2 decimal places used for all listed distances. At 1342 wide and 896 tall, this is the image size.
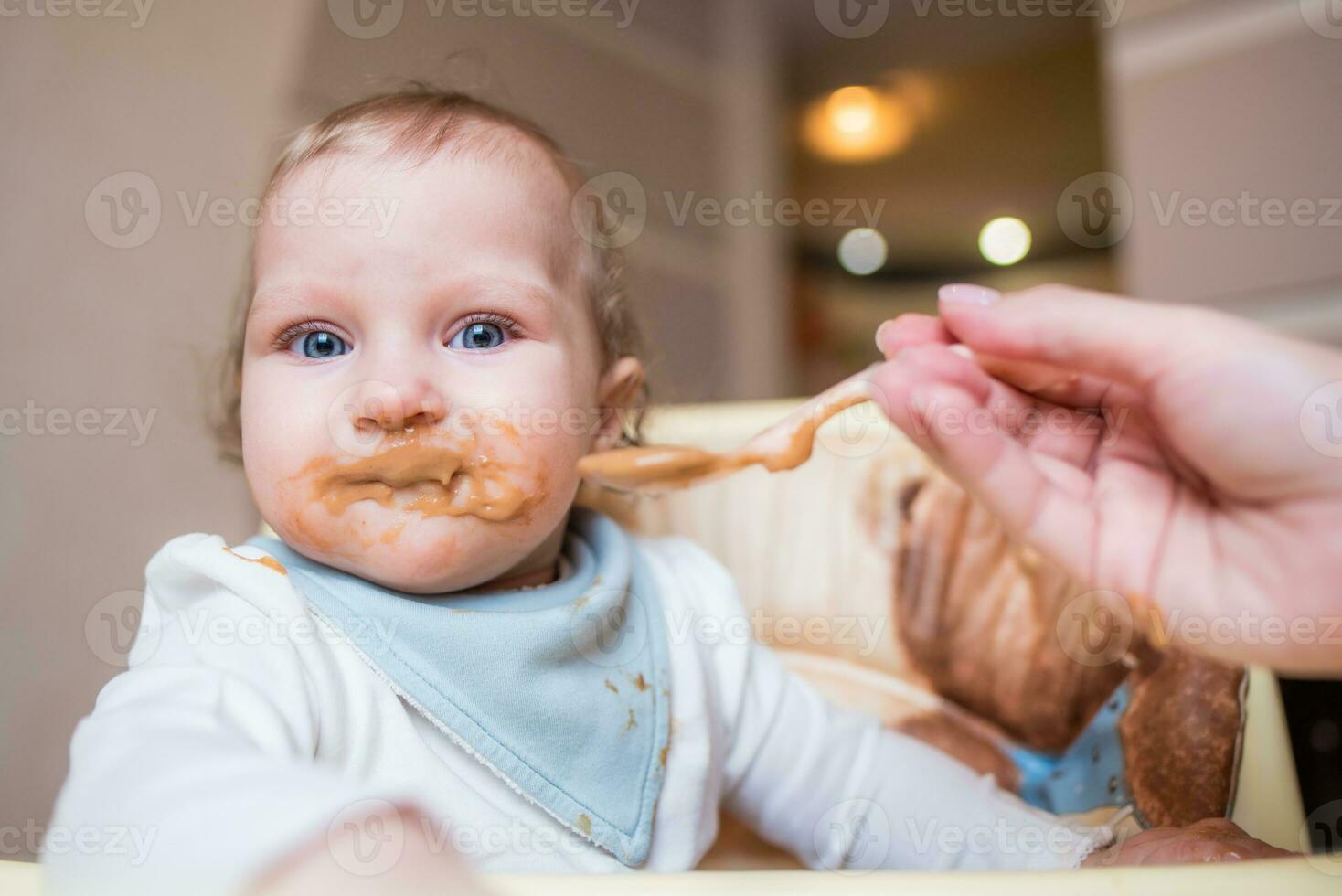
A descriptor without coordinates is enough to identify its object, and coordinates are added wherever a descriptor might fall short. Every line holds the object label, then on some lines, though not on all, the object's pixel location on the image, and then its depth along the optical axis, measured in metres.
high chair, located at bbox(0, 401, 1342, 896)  0.96
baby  0.54
